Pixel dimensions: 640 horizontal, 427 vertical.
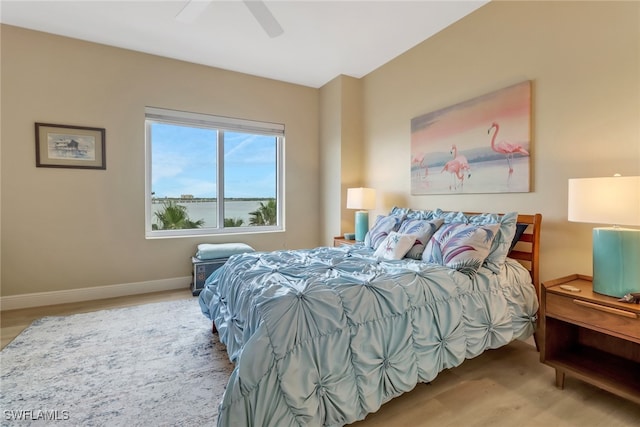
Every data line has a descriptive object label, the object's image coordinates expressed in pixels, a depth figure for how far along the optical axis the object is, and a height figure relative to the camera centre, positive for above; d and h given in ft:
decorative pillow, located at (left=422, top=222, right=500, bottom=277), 6.53 -0.87
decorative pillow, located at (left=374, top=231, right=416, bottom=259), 7.84 -1.00
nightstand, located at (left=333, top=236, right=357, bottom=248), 11.78 -1.33
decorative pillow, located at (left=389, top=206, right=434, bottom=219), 9.16 -0.18
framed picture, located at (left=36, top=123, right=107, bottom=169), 10.47 +2.16
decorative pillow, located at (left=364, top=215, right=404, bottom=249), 9.20 -0.65
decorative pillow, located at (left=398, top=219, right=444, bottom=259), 7.89 -0.64
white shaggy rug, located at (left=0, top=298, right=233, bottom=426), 5.20 -3.46
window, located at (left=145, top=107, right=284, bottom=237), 12.56 +1.49
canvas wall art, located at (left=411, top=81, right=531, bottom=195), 7.97 +1.85
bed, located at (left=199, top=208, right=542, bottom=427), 4.27 -1.88
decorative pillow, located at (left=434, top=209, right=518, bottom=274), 6.95 -0.75
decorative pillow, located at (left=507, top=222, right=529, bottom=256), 7.56 -0.58
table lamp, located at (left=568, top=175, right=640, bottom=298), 4.98 -0.24
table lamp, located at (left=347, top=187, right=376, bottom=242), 12.03 +0.10
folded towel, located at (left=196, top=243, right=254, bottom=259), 11.85 -1.67
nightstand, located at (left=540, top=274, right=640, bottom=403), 5.06 -2.69
